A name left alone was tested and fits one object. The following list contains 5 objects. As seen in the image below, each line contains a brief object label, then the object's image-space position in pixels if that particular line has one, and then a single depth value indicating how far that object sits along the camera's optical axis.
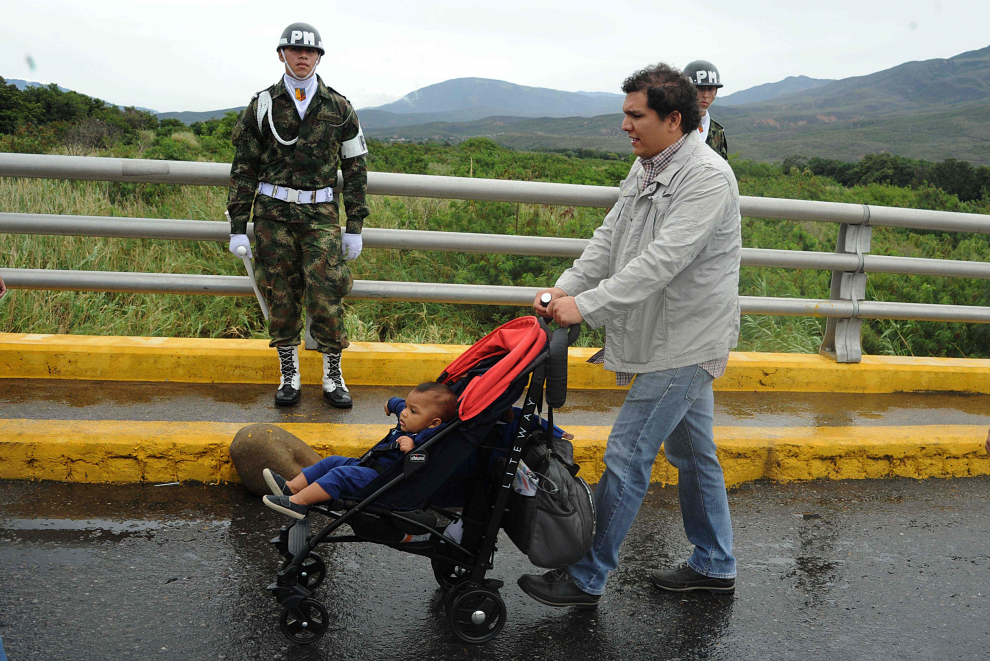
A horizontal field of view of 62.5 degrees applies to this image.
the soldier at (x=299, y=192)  4.64
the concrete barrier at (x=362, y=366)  5.06
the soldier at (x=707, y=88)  5.49
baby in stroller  2.91
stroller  2.85
